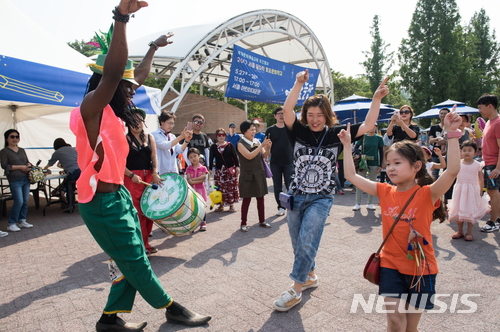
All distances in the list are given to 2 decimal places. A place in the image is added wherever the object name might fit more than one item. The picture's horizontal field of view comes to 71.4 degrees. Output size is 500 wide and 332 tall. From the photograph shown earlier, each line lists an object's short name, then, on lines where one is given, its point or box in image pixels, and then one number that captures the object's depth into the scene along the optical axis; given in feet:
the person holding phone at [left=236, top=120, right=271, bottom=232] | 18.88
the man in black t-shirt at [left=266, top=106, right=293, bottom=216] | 20.85
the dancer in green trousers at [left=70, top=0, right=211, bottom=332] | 7.02
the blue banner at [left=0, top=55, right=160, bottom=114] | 18.57
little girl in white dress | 16.11
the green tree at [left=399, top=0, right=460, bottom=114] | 113.39
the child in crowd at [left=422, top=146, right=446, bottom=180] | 14.48
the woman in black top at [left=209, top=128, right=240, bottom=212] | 23.43
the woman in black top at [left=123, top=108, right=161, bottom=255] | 14.34
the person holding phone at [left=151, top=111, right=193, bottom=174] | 16.87
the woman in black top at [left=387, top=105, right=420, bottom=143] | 16.94
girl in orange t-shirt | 6.71
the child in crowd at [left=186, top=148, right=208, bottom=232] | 21.48
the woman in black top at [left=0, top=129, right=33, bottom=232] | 21.00
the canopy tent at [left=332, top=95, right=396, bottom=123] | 42.75
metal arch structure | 52.60
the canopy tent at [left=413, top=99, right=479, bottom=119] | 53.06
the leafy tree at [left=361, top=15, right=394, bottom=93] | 156.97
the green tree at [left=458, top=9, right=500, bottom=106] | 114.83
